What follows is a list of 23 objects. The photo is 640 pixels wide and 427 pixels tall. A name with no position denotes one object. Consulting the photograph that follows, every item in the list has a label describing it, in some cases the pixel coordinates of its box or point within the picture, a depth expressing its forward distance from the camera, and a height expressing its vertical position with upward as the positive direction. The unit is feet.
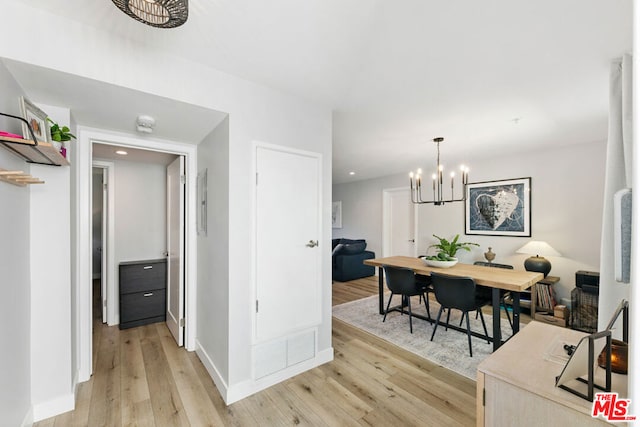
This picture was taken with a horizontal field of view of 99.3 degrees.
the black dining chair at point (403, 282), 10.16 -2.69
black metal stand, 2.81 -1.62
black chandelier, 10.07 +1.54
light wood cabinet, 2.91 -2.04
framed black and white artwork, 13.88 +0.22
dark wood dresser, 10.48 -3.22
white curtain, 5.30 +0.04
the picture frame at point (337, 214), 25.04 -0.23
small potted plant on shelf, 5.44 +1.55
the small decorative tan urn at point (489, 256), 14.20 -2.30
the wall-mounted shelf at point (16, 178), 4.27 +0.56
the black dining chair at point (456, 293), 8.32 -2.57
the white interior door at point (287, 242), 6.92 -0.82
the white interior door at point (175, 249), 9.10 -1.33
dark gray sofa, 18.33 -3.44
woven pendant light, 3.57 +2.77
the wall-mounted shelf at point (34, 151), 4.23 +1.08
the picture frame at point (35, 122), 4.51 +1.59
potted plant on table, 10.30 -1.79
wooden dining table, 7.92 -2.10
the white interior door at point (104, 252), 10.68 -1.62
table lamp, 12.42 -2.01
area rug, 8.24 -4.49
